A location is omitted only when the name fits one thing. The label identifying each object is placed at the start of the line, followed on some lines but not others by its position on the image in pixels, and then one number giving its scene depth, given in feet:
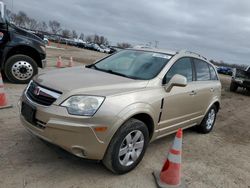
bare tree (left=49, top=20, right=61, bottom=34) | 335.88
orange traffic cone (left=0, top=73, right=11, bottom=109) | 18.23
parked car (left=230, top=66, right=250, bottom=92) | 43.88
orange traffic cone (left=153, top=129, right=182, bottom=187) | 10.93
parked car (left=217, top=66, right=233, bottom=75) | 151.51
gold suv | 9.88
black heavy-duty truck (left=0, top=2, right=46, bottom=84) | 24.49
